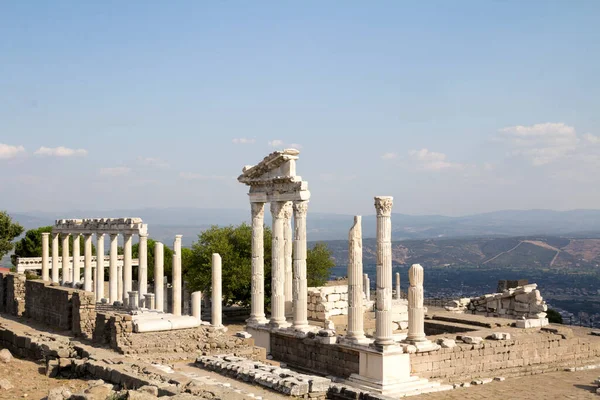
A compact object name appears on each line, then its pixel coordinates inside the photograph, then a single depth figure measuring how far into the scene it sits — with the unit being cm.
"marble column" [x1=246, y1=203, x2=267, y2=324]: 3080
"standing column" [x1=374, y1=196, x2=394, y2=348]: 2380
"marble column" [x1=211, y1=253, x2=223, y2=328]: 3219
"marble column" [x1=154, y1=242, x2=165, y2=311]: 3712
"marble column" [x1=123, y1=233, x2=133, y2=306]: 3876
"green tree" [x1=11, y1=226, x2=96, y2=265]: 6225
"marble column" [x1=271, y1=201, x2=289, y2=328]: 2967
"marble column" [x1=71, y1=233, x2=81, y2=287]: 4403
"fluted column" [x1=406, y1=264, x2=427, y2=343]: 2444
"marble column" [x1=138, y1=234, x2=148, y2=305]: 3778
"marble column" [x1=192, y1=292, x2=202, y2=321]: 3222
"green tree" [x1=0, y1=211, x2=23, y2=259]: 6244
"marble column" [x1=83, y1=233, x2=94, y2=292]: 4128
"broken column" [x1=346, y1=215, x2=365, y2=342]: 2520
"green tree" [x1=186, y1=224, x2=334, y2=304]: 4441
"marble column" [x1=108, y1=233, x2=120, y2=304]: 3944
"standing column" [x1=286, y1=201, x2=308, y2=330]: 2839
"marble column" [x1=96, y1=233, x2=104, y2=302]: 4112
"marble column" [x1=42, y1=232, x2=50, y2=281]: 4662
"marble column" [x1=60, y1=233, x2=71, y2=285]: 4481
